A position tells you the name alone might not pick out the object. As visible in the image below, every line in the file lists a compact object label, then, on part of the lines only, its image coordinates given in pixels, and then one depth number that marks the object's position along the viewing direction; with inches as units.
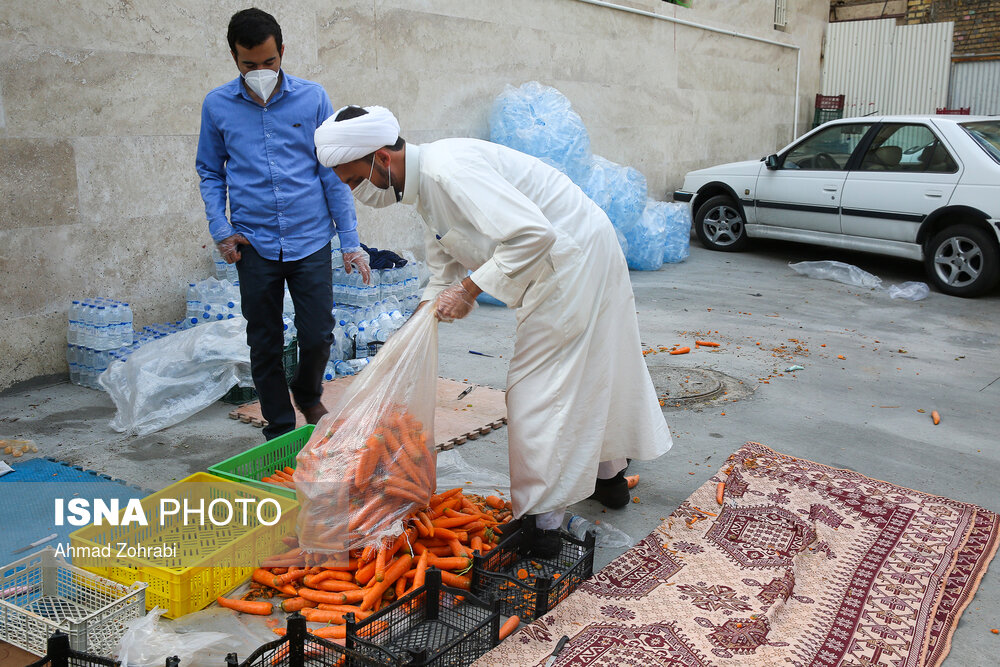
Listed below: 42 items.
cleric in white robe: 117.0
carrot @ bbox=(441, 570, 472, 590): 123.4
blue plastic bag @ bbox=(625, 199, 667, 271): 404.5
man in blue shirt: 162.4
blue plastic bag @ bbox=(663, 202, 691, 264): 421.7
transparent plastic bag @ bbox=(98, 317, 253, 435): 196.7
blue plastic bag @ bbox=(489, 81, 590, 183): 346.3
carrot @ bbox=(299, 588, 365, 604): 118.4
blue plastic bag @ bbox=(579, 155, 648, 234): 376.5
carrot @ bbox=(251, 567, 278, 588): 122.5
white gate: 692.1
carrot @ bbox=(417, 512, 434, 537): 132.8
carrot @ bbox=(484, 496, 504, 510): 150.8
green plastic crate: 136.9
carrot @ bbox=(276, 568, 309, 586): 121.9
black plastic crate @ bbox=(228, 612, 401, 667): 97.7
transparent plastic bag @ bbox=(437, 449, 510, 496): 162.1
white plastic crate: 102.9
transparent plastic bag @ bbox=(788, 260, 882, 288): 378.0
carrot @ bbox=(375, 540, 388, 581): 122.1
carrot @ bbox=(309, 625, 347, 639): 111.2
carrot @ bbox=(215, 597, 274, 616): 117.6
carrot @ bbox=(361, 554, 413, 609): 118.0
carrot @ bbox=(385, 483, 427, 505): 129.3
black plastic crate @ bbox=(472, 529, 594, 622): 119.1
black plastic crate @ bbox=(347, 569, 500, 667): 103.1
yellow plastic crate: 116.6
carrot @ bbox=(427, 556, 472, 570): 127.4
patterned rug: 114.0
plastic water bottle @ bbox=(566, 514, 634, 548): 143.1
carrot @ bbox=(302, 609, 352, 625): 115.8
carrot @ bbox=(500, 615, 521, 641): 114.4
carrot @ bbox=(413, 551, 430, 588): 121.5
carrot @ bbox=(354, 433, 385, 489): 125.7
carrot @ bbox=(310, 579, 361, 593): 120.6
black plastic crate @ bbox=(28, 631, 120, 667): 92.9
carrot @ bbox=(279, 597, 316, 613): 118.6
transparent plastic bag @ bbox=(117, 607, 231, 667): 102.5
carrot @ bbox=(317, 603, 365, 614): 116.4
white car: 340.8
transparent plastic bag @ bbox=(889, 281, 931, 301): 349.6
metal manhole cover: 220.7
